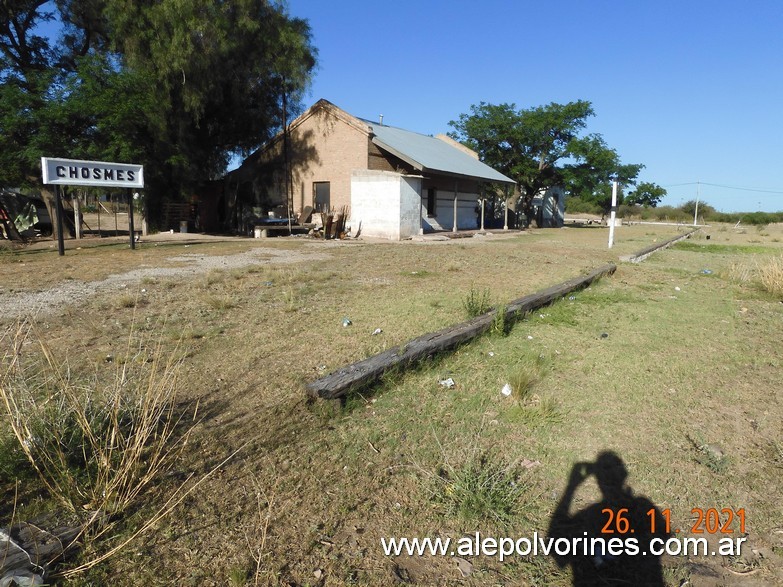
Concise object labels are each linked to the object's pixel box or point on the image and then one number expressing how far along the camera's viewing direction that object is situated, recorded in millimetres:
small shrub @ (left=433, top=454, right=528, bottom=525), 2661
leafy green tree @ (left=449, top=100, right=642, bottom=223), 37312
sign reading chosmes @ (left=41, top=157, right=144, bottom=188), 12273
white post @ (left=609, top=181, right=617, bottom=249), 16038
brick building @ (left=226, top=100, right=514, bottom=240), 21203
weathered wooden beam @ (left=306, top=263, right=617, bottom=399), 3721
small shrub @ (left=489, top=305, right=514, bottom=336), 5699
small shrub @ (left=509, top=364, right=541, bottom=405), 3990
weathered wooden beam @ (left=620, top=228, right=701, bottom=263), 13977
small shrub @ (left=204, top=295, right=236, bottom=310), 6711
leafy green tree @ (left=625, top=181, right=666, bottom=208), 58531
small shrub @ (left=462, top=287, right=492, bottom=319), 6195
